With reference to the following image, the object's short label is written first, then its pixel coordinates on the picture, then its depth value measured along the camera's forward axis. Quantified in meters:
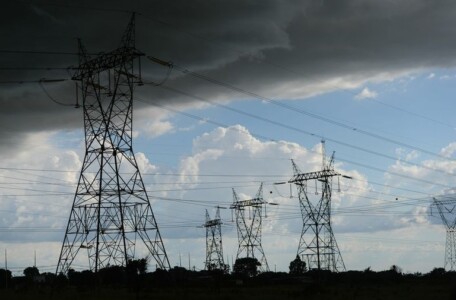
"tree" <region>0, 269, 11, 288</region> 132.23
